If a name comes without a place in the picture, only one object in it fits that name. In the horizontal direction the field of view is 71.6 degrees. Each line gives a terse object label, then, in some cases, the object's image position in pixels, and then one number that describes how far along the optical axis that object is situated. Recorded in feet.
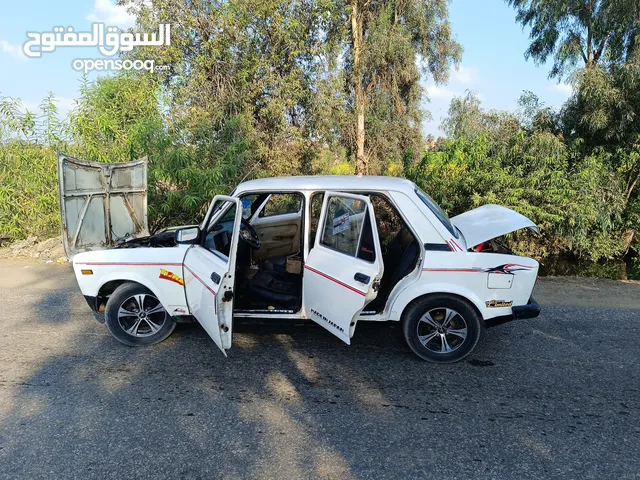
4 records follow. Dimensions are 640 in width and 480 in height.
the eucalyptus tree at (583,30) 35.35
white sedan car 12.92
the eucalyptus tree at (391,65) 53.36
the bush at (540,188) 31.99
